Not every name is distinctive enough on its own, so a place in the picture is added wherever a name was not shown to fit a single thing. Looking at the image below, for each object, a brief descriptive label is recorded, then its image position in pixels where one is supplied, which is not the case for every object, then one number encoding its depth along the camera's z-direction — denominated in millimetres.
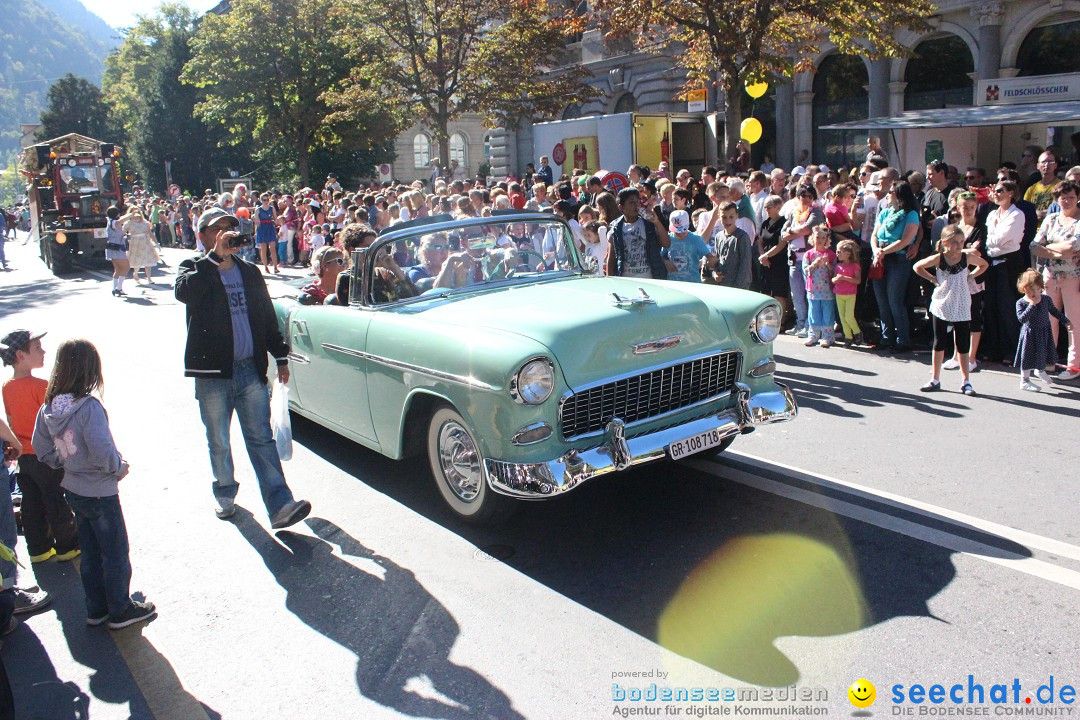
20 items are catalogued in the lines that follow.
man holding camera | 5105
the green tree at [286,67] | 36719
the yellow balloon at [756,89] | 17077
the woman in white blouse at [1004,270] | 8242
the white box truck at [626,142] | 18734
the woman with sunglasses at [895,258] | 8938
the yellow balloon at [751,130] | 18547
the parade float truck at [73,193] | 25109
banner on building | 15688
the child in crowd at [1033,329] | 7328
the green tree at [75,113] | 72812
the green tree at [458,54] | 25984
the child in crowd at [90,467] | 4039
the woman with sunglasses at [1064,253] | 7688
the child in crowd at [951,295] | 7211
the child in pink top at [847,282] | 9242
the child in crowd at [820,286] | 9414
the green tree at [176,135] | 53156
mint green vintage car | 4500
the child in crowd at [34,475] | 4617
